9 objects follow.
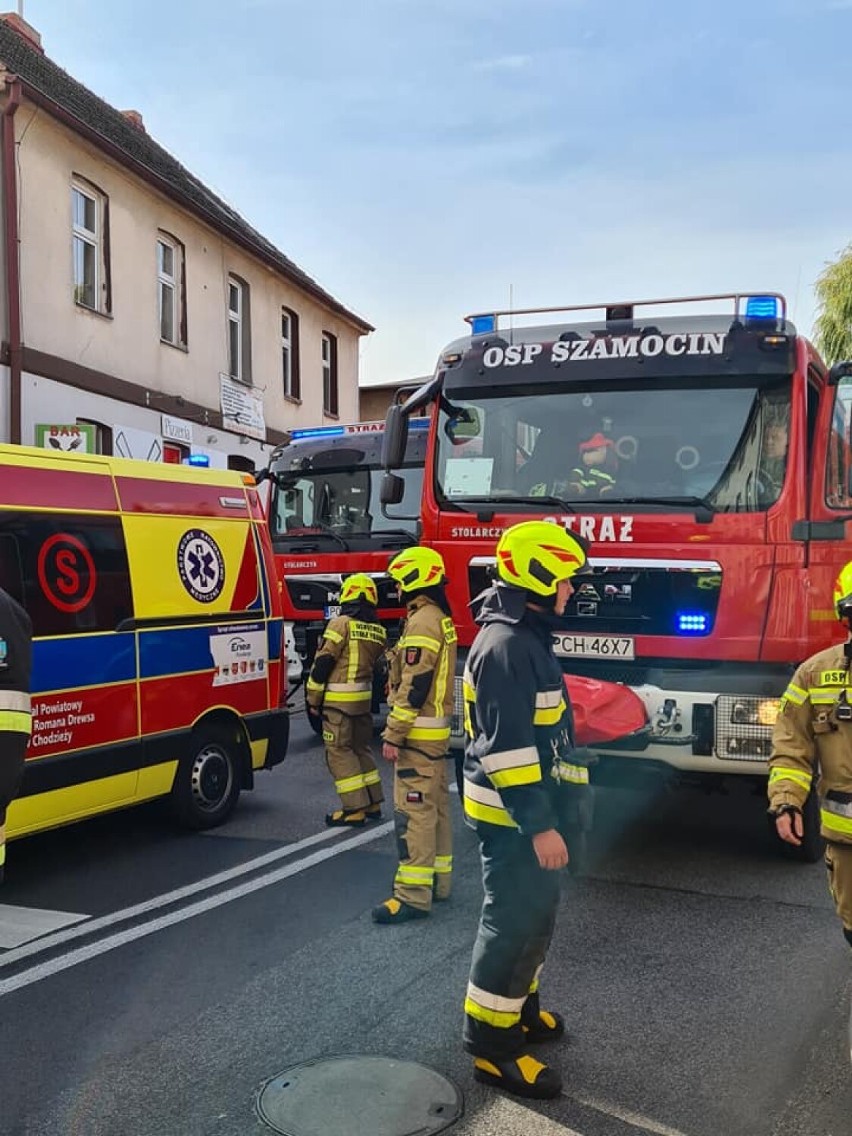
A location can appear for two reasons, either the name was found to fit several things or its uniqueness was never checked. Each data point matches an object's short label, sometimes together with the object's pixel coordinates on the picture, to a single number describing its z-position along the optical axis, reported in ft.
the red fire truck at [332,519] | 35.76
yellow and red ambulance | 18.89
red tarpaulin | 18.33
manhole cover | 10.88
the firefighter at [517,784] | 11.30
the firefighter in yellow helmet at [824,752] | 11.02
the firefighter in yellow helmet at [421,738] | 17.33
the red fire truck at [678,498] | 18.83
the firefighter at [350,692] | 22.47
